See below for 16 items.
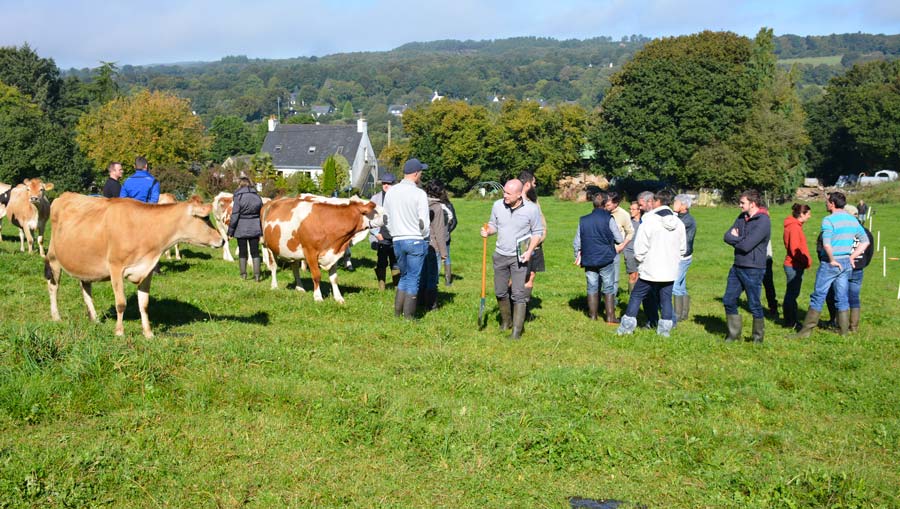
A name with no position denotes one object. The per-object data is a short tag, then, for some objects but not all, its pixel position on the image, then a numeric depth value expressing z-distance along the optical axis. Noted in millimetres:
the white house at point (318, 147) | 83812
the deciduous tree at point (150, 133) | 61094
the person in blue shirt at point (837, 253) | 11430
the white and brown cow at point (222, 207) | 18766
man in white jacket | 10664
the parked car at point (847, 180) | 72925
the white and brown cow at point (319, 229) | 13070
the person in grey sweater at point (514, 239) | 10391
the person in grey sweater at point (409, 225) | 11008
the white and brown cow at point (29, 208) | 16609
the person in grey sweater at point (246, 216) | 14719
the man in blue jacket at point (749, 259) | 10875
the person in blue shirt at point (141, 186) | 13109
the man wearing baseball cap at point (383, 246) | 13941
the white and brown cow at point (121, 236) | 9219
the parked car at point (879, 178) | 64625
